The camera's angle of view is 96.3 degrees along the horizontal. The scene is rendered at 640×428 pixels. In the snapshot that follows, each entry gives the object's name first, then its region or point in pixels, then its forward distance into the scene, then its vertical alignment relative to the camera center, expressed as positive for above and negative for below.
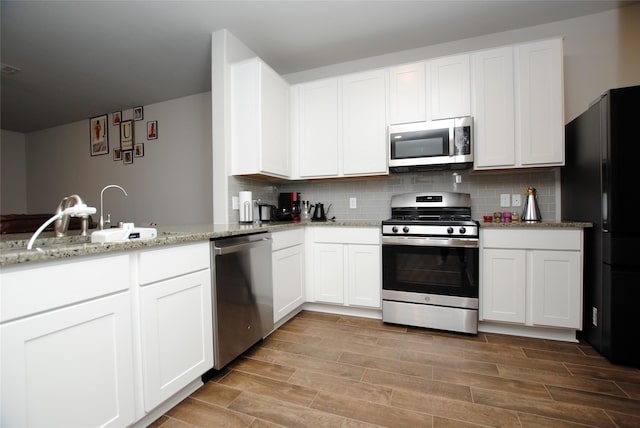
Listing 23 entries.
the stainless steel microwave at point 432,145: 2.57 +0.59
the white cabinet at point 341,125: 2.90 +0.89
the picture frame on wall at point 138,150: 4.58 +0.99
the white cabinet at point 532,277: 2.15 -0.55
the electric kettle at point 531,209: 2.55 -0.03
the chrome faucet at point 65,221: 1.39 -0.04
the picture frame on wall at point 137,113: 4.60 +1.60
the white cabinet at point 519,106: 2.36 +0.86
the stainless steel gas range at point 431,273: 2.33 -0.56
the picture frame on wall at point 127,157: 4.68 +0.91
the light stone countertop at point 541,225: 2.11 -0.15
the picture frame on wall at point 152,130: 4.48 +1.29
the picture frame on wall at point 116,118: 4.80 +1.59
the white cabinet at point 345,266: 2.67 -0.55
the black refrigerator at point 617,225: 1.83 -0.13
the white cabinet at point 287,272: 2.39 -0.56
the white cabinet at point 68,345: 0.91 -0.48
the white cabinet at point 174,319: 1.33 -0.55
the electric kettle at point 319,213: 3.32 -0.05
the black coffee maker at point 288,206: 3.24 +0.04
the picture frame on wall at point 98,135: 4.95 +1.35
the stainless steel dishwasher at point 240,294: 1.74 -0.57
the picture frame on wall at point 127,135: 4.69 +1.28
